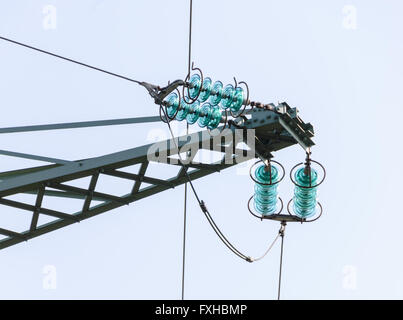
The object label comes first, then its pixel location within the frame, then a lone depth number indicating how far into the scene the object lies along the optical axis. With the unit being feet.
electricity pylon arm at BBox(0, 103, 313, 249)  54.60
